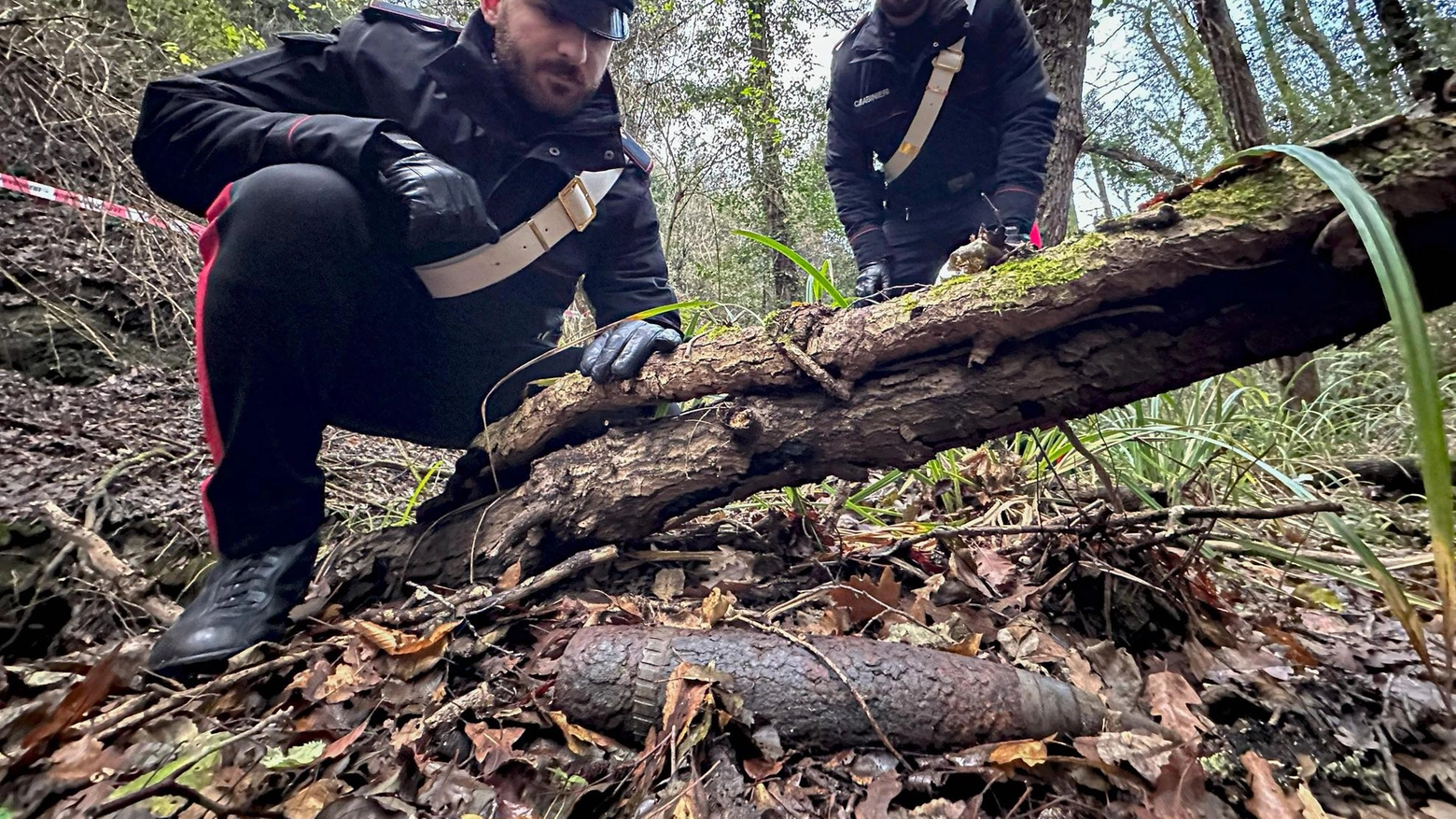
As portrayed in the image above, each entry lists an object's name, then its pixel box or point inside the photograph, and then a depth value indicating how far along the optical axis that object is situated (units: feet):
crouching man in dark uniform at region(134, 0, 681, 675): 4.33
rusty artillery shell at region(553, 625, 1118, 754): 2.68
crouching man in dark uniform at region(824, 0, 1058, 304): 8.66
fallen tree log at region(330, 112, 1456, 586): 2.76
